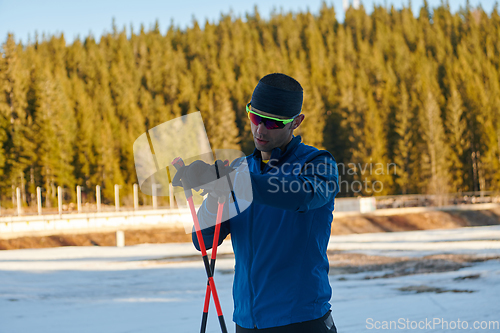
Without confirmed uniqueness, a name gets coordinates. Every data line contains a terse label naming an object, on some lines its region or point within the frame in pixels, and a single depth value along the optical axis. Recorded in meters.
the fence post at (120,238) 43.81
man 4.72
